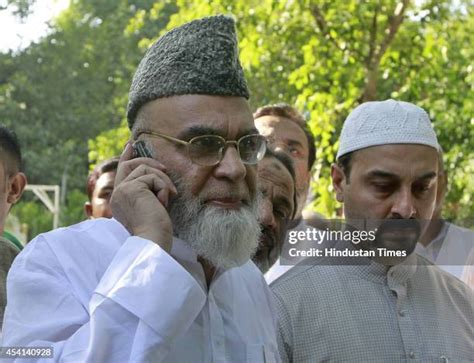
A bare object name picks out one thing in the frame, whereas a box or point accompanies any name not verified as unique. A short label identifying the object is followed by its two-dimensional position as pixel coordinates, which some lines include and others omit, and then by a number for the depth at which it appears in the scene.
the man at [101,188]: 4.89
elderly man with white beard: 1.96
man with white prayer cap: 2.56
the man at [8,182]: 3.11
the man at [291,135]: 4.42
